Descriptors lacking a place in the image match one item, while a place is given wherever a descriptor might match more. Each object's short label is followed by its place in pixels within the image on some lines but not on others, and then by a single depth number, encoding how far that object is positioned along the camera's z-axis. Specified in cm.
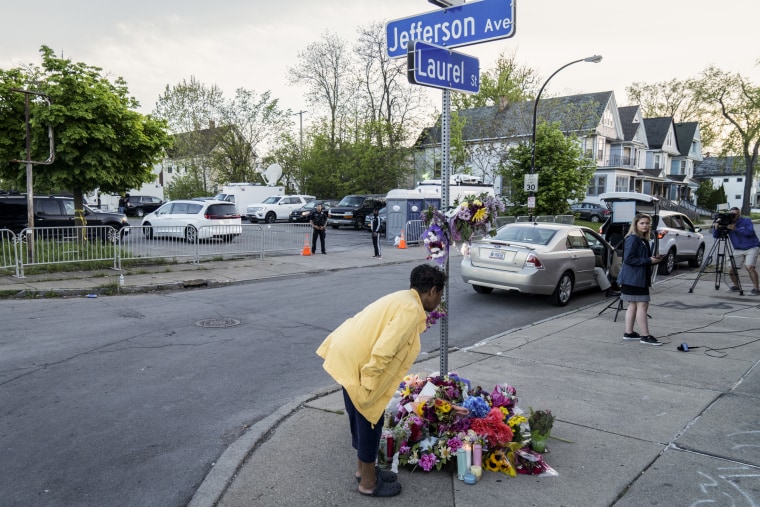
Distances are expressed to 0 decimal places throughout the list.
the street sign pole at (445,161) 407
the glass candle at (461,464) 367
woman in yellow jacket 314
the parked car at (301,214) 3344
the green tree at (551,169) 2839
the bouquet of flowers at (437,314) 388
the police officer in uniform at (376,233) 1808
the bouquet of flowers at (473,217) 403
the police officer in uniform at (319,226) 1855
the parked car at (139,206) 3923
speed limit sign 2314
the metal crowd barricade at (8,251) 1210
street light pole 2350
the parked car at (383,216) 2400
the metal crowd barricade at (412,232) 2230
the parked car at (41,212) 1841
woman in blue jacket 721
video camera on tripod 1106
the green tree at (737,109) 5341
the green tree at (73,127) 1405
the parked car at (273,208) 3375
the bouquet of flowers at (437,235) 407
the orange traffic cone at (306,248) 1834
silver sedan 998
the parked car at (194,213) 2017
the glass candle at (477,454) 373
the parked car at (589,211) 3900
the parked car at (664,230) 1323
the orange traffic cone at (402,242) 2127
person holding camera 1124
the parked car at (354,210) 2922
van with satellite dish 3678
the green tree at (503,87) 4127
